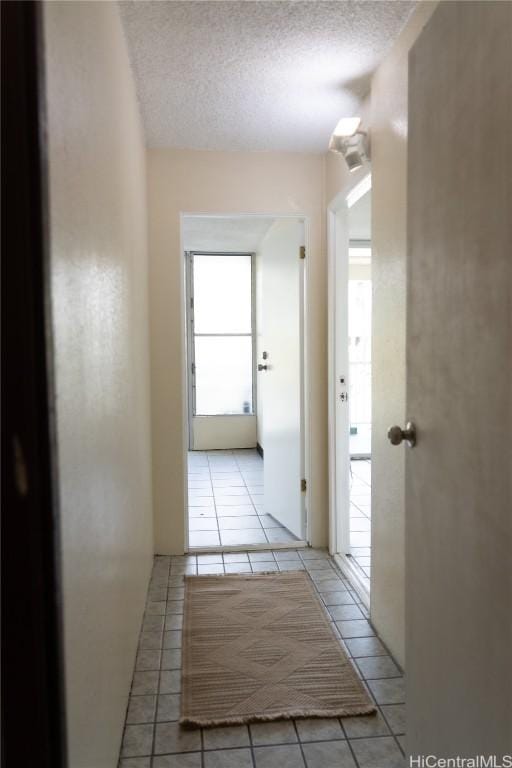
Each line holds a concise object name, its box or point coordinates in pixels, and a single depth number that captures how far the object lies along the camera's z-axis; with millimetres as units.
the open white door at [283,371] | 3576
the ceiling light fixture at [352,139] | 2523
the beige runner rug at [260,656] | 1985
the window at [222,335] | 6668
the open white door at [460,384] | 987
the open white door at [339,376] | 3350
